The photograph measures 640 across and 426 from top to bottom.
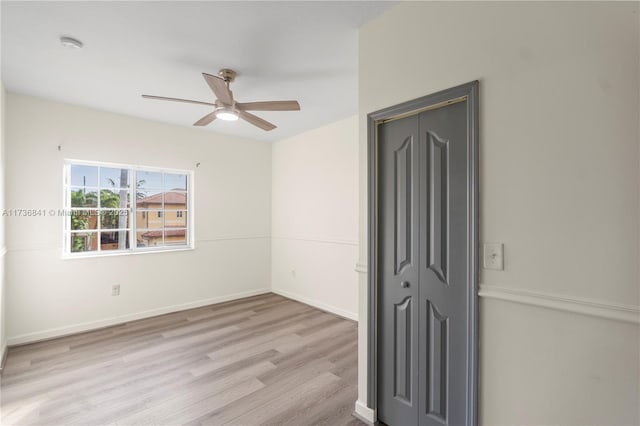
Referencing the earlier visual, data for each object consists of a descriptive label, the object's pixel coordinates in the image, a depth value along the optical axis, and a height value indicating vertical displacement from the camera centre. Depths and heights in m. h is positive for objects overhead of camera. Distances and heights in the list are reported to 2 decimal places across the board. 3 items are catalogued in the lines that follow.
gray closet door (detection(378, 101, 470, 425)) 1.63 -0.33
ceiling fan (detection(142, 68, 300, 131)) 2.42 +0.91
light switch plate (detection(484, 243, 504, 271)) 1.45 -0.21
